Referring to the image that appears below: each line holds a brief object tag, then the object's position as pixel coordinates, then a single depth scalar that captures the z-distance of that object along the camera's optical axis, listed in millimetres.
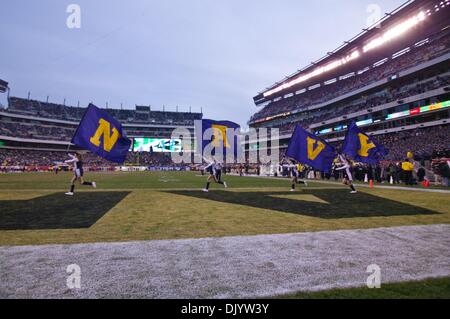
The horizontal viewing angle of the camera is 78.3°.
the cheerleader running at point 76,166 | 12341
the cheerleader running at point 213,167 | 14392
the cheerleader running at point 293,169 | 14918
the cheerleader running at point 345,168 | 13656
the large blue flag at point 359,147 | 15242
